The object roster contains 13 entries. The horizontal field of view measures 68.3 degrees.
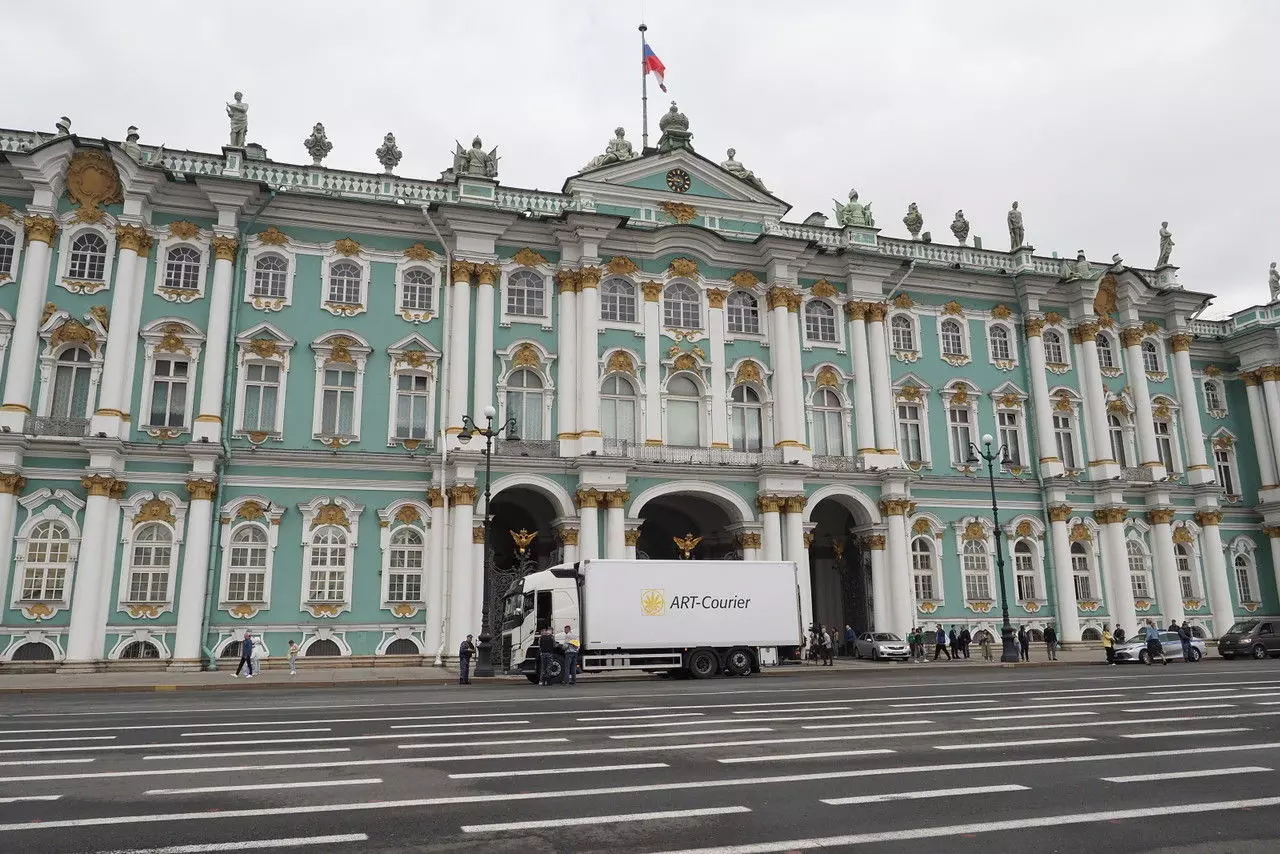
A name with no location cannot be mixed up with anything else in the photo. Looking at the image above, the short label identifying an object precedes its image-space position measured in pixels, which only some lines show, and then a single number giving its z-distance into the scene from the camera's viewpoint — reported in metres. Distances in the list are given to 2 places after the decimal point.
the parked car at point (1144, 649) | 33.16
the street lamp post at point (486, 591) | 27.58
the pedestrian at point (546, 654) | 25.08
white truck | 26.91
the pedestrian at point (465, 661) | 25.53
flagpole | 42.16
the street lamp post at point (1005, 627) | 33.19
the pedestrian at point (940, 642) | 35.97
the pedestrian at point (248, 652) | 27.72
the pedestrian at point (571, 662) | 24.83
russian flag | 40.78
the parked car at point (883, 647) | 35.72
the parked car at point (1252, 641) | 35.50
